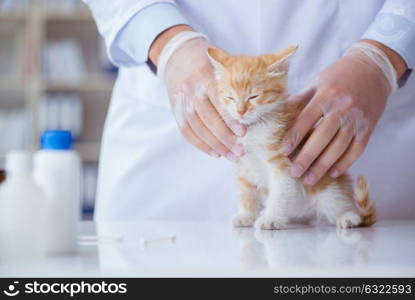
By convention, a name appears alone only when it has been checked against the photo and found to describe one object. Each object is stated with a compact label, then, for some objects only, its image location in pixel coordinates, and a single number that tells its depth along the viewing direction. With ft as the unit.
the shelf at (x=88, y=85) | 11.76
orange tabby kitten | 3.39
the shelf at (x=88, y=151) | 11.89
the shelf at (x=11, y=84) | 11.57
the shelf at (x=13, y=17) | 11.73
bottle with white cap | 2.37
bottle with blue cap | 2.46
